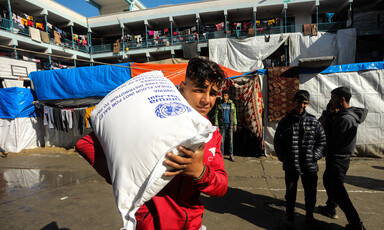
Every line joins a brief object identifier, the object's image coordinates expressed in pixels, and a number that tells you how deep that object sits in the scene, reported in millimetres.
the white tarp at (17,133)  6965
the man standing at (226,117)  5387
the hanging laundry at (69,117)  6709
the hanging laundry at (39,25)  16453
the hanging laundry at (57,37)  17138
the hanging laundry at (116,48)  18284
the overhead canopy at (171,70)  5723
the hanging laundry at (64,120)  6734
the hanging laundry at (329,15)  14777
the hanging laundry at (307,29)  12914
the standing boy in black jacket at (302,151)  2350
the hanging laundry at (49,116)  6973
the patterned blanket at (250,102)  5406
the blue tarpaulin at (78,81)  6223
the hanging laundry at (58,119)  6879
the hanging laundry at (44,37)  15922
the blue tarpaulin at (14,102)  6770
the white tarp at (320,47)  12344
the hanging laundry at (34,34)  15074
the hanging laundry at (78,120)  6679
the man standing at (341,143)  2418
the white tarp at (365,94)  5125
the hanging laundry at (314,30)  12818
